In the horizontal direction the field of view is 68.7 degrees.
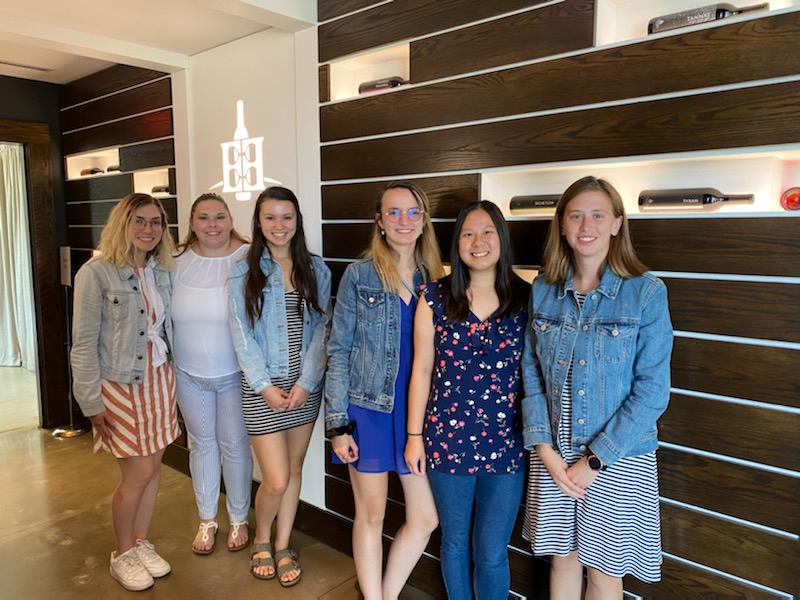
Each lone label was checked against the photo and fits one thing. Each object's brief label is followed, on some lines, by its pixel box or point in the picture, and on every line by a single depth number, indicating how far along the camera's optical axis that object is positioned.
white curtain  5.85
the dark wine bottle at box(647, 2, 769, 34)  1.64
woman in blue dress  2.02
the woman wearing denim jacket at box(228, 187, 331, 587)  2.32
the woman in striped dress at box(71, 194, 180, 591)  2.30
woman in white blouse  2.53
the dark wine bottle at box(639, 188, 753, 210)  1.70
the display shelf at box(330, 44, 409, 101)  2.52
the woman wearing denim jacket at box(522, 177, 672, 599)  1.61
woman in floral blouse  1.81
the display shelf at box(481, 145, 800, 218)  1.67
